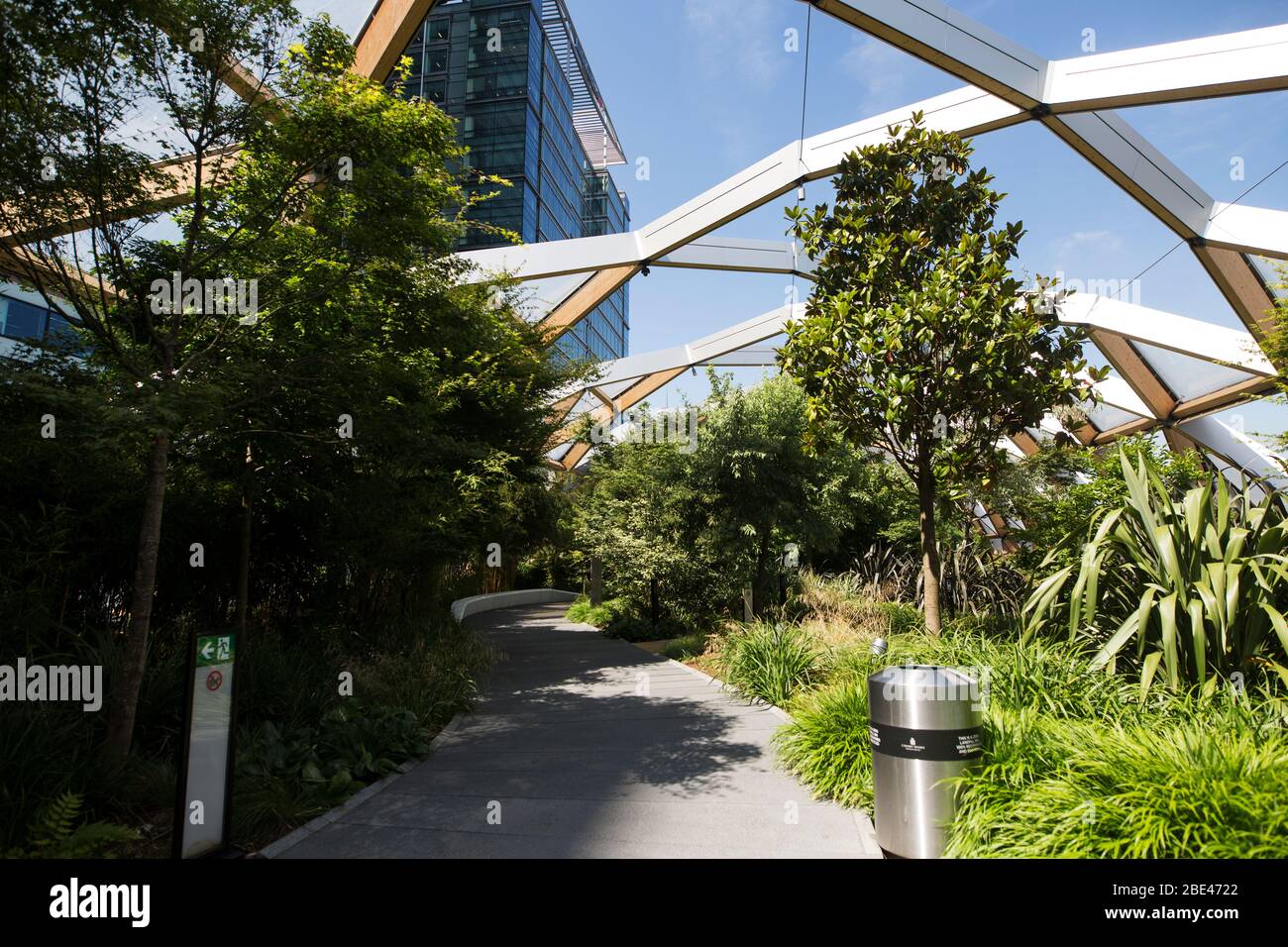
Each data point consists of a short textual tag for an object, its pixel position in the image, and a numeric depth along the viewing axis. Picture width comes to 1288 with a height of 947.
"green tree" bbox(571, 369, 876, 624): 10.43
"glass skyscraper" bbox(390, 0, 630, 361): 33.66
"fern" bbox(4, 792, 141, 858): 3.14
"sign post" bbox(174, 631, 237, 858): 3.34
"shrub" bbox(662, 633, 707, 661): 10.30
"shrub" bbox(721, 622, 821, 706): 6.95
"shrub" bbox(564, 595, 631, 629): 14.49
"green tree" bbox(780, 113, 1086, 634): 6.20
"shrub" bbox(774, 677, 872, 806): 4.52
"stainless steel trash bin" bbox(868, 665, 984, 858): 3.59
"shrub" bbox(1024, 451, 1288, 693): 4.47
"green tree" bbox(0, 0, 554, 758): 3.92
